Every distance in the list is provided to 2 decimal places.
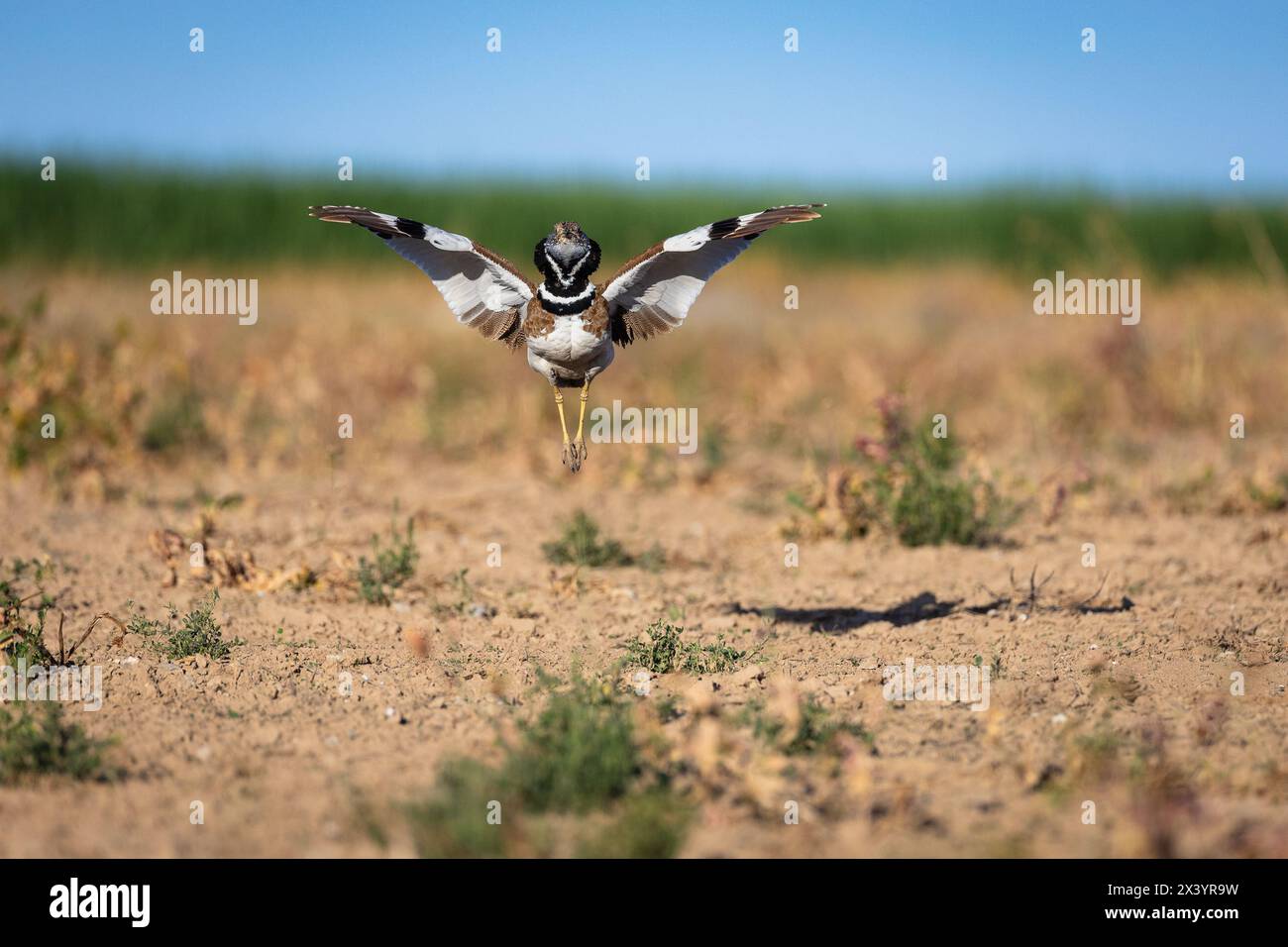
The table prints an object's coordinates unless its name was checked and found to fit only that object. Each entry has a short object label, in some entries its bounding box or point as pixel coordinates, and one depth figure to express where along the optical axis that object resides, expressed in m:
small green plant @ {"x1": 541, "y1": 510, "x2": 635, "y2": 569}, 6.48
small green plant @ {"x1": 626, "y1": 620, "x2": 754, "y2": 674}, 4.81
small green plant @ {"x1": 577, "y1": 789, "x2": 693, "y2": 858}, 3.18
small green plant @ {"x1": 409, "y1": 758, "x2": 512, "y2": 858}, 3.19
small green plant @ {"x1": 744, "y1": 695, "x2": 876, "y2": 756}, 3.82
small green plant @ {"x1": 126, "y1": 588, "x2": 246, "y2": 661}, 4.98
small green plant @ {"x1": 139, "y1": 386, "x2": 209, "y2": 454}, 9.16
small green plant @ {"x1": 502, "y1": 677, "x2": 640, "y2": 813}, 3.53
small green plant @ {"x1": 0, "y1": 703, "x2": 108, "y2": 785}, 3.81
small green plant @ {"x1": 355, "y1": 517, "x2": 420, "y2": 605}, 5.72
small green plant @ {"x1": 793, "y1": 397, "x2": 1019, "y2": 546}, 6.70
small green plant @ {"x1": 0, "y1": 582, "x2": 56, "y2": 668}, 4.81
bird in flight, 4.86
